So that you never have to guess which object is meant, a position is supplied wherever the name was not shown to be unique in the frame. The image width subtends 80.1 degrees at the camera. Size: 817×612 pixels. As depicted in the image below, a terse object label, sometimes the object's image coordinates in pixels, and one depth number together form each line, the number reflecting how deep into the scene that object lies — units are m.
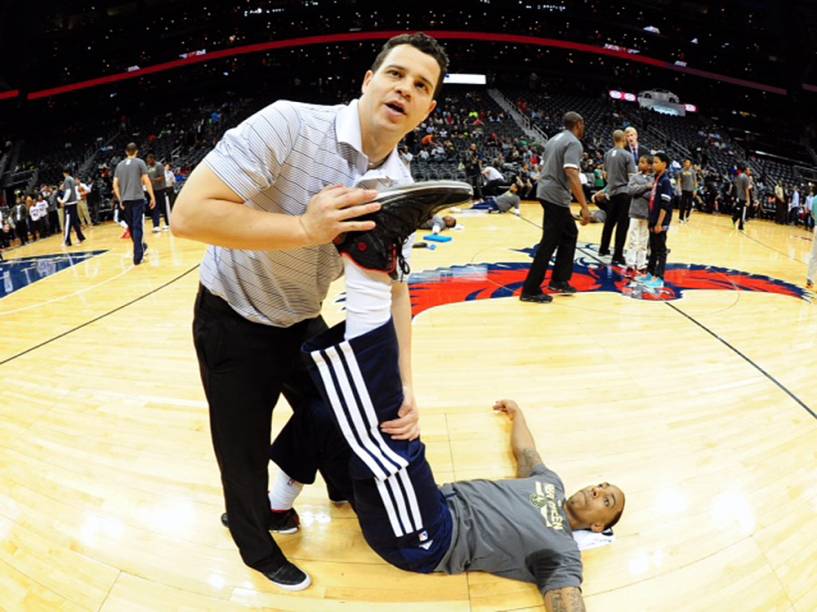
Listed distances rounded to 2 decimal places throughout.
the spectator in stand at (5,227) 9.33
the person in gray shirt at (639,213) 5.50
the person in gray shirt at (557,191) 4.37
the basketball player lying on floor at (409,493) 1.21
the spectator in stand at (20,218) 9.56
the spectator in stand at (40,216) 9.87
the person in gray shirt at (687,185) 9.91
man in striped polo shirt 1.01
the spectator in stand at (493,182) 11.56
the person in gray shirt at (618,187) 5.84
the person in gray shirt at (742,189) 9.94
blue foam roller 7.50
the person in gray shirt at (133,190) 6.54
